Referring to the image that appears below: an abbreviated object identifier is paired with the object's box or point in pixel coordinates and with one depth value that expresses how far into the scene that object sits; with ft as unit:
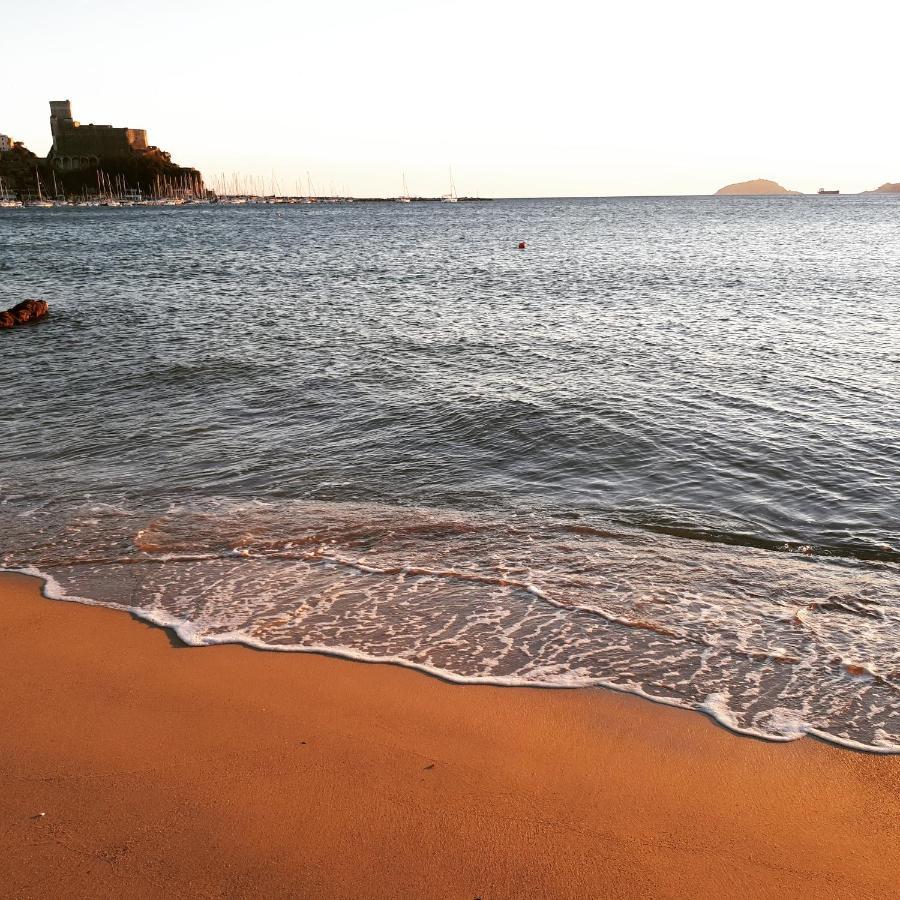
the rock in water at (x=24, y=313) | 83.71
